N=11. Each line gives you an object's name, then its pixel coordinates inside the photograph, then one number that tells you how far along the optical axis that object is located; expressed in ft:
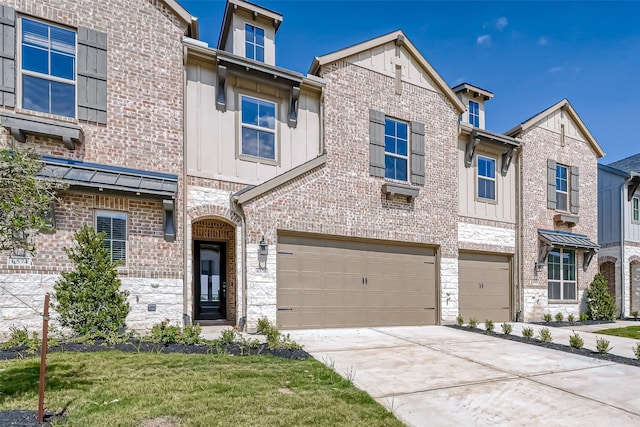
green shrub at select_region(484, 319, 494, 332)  34.93
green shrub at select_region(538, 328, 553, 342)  30.37
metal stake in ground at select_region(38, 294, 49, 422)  12.35
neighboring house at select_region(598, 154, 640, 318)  56.70
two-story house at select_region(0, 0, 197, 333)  24.94
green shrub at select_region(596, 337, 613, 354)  26.09
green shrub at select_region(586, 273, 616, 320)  49.80
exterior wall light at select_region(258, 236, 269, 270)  31.07
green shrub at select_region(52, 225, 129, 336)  24.40
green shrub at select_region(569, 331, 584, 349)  27.65
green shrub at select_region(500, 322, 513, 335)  33.54
